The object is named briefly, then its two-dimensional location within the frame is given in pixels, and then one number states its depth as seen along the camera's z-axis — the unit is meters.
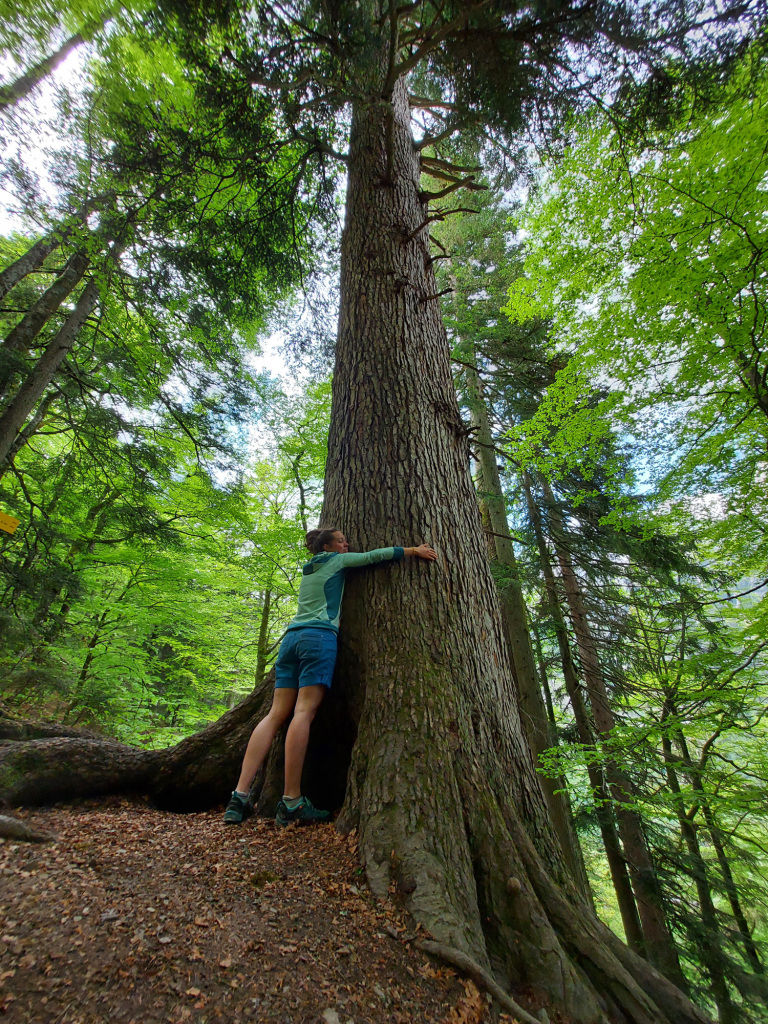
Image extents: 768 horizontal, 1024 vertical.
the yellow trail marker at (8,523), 4.02
